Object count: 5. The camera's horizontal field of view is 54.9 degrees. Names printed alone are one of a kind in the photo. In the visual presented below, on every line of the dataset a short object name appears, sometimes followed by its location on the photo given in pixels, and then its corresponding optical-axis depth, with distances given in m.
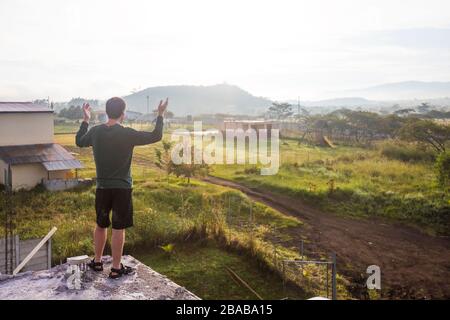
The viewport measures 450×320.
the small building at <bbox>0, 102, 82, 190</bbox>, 16.83
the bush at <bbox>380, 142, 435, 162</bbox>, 25.17
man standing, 3.56
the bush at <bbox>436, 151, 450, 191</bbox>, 15.57
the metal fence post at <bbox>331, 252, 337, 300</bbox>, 4.96
